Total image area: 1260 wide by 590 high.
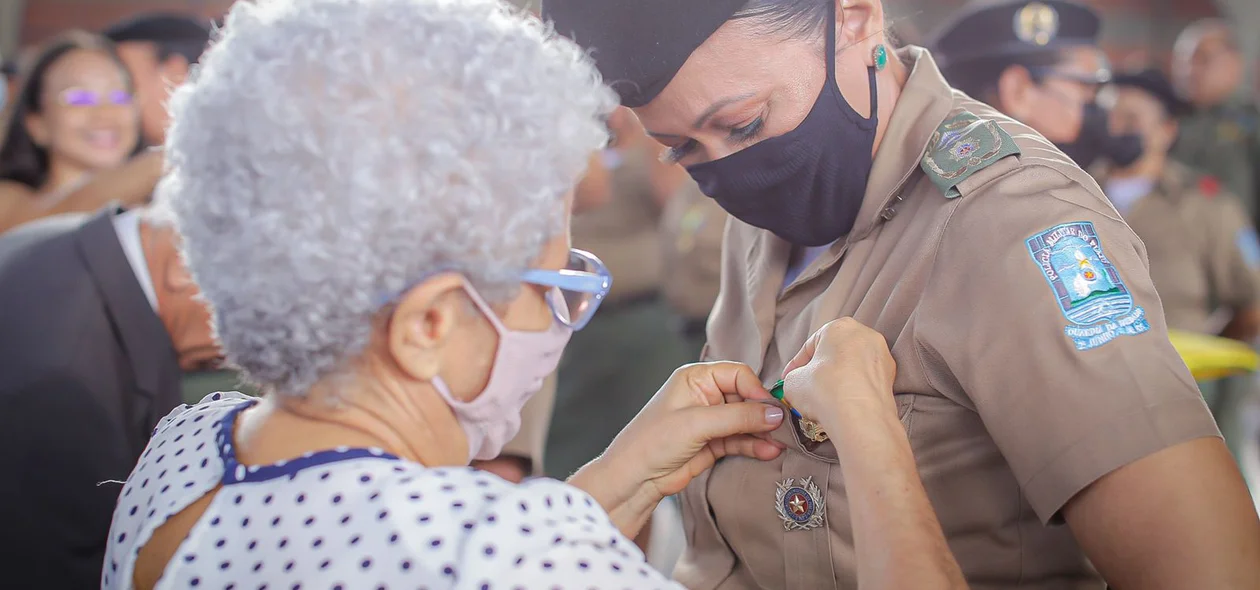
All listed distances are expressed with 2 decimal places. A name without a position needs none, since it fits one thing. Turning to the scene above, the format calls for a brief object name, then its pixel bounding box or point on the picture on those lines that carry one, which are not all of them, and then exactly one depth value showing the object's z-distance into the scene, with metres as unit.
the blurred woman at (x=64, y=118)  4.05
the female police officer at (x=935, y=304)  1.23
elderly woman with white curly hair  1.05
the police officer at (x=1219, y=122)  6.95
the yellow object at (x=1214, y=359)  2.50
